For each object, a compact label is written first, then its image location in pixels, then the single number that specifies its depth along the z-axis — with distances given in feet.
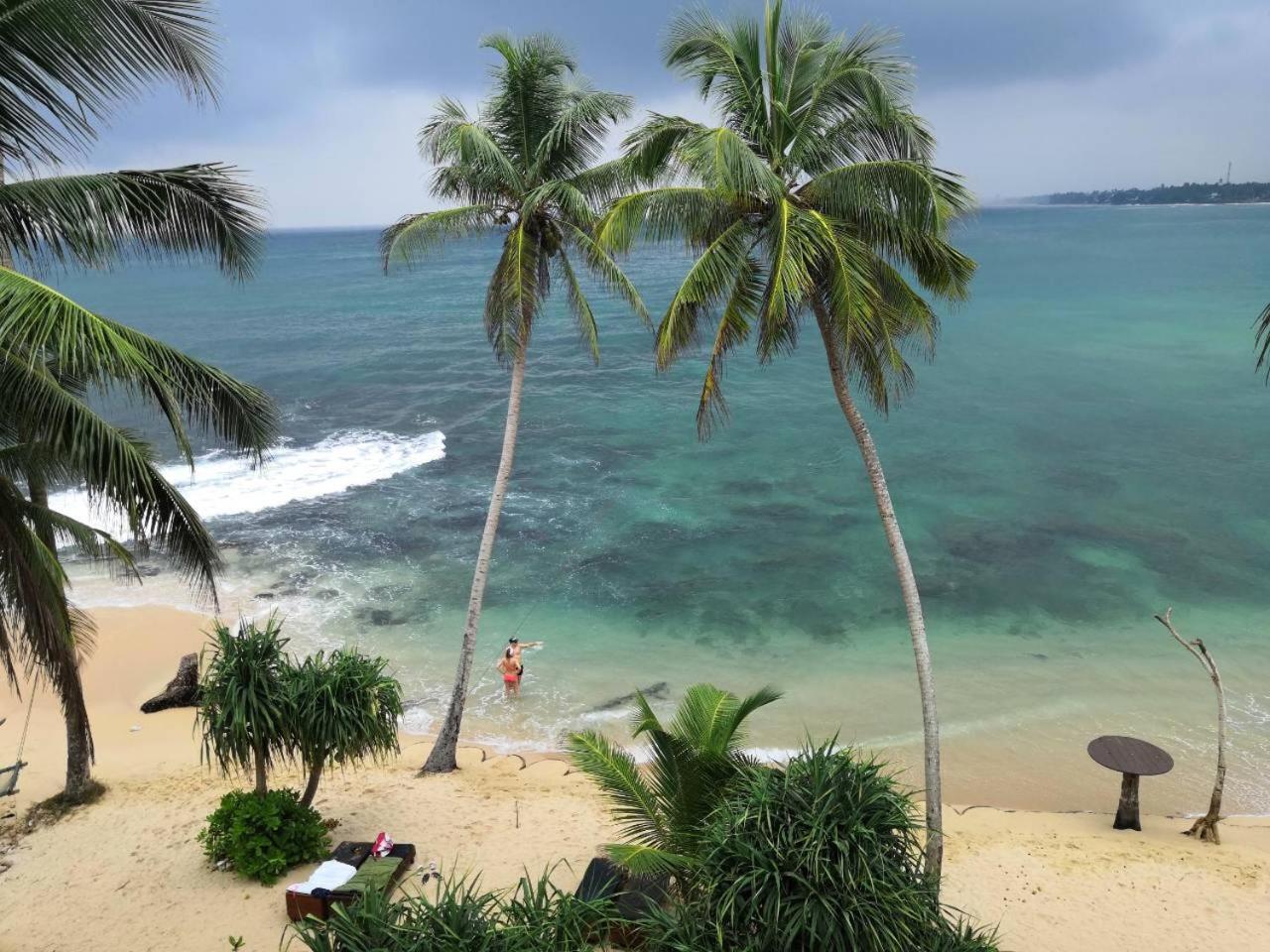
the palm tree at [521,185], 41.93
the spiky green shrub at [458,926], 19.76
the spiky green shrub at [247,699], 32.91
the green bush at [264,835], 34.17
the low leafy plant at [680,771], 27.68
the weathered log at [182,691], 52.80
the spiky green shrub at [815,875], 20.34
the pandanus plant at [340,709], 33.78
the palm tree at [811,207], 31.04
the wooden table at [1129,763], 38.81
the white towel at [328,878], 31.32
